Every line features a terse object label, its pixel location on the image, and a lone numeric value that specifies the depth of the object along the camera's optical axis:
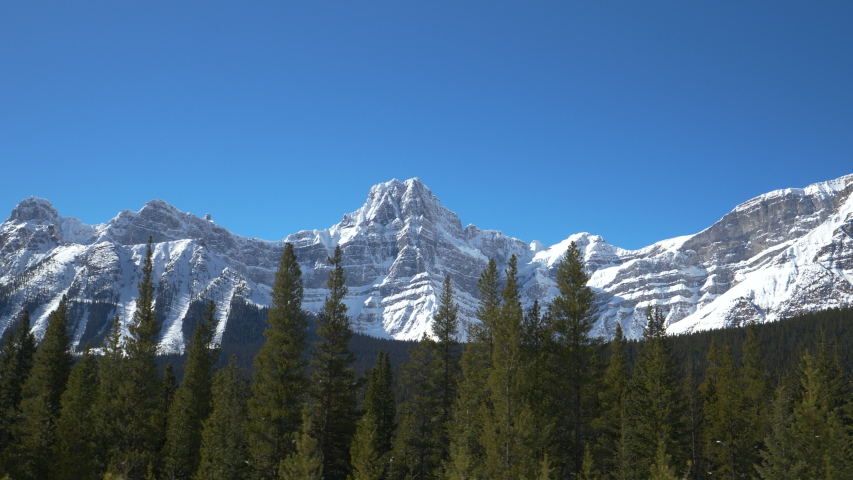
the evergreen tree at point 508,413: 34.53
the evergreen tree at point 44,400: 41.72
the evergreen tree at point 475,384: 35.75
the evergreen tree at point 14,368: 52.91
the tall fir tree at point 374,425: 39.13
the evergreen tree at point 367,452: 38.53
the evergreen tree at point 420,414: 49.81
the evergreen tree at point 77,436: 41.50
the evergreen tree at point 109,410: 45.41
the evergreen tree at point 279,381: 40.16
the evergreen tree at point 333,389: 43.88
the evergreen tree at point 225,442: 42.22
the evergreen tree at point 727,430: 57.06
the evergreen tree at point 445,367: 48.69
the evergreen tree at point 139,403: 45.34
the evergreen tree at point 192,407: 49.78
